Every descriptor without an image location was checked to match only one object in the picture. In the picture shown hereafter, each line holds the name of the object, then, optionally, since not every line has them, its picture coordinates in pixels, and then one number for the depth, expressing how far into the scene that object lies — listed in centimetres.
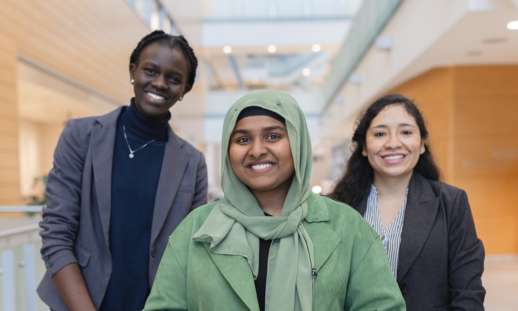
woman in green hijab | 100
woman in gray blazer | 124
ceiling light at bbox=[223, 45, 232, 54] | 1658
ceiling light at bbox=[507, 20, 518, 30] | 387
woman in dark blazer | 152
